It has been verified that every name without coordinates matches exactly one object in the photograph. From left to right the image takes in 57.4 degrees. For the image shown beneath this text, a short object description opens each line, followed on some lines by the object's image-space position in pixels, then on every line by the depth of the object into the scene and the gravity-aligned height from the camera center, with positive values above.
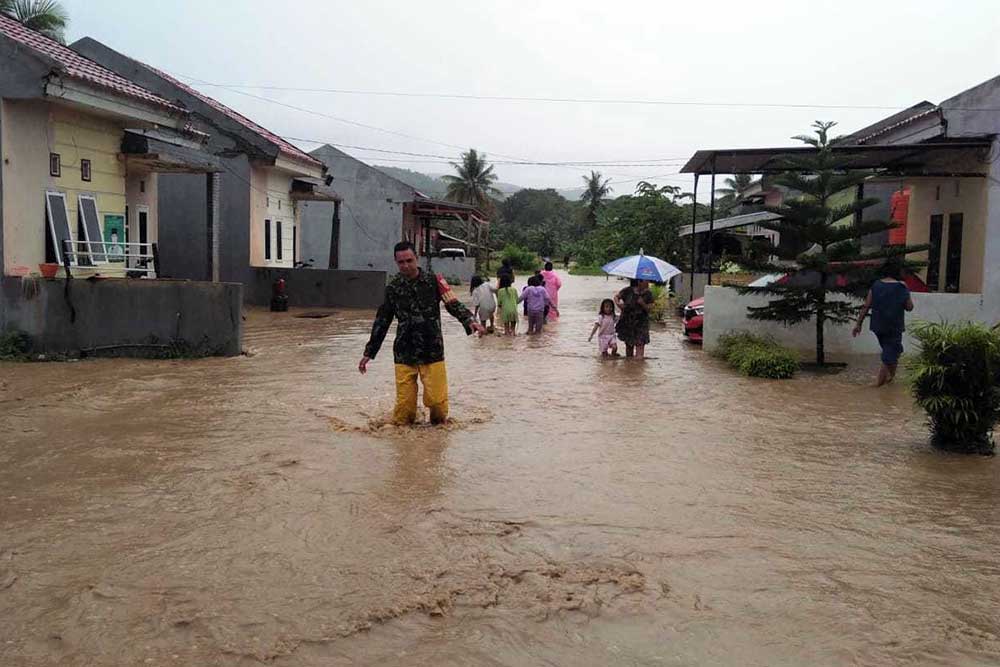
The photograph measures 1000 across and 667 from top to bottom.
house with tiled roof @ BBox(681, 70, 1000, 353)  14.68 +1.53
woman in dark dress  14.41 -0.73
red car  17.23 -0.95
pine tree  13.37 +0.38
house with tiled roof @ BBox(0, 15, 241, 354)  13.06 +0.60
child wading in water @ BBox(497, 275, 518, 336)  18.09 -0.67
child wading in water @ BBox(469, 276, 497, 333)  17.75 -0.68
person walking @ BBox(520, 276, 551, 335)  18.62 -0.71
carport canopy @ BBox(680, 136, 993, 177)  14.59 +2.00
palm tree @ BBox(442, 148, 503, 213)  73.19 +6.81
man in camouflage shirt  8.45 -0.61
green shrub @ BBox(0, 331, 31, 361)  12.80 -1.30
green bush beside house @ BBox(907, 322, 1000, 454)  7.90 -0.91
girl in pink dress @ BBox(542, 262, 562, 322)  21.03 -0.35
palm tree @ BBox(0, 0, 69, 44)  26.47 +6.98
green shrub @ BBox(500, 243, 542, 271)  64.56 +0.55
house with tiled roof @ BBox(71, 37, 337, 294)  23.88 +1.81
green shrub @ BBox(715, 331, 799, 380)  13.08 -1.26
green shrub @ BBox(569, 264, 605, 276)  60.89 -0.19
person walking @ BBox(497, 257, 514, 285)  17.94 -0.10
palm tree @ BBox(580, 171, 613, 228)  84.12 +7.11
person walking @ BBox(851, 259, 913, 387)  11.94 -0.53
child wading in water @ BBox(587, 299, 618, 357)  14.88 -1.01
